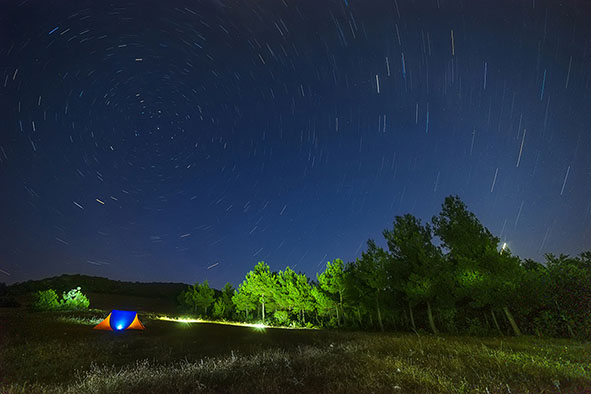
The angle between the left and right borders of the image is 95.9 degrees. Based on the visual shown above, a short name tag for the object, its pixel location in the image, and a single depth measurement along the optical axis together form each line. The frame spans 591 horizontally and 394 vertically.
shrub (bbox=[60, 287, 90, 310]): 39.14
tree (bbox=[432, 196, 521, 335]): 21.70
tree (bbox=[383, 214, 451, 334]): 26.56
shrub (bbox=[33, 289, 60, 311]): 35.19
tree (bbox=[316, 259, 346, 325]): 38.22
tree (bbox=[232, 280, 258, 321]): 48.22
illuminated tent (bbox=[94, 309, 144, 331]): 21.84
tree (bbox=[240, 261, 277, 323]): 47.00
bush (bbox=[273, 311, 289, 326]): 46.19
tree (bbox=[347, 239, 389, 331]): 31.31
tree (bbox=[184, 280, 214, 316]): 57.72
